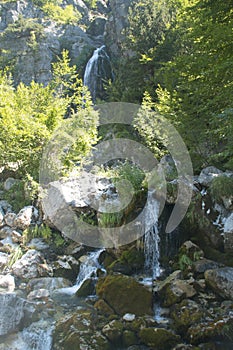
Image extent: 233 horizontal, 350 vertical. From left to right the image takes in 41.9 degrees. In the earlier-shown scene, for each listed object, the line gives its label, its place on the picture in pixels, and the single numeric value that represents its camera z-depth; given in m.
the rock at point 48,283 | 8.12
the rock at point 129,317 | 6.09
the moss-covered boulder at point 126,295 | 6.47
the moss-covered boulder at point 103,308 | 6.57
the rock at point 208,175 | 8.52
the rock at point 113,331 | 5.64
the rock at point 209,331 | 5.37
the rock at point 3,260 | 9.17
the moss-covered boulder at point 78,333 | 5.49
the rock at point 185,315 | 5.67
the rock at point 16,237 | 10.27
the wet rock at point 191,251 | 7.54
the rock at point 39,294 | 7.59
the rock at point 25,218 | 10.71
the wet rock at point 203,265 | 7.14
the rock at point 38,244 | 9.94
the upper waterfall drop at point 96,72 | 22.98
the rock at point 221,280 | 6.34
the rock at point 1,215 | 10.92
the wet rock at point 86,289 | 7.66
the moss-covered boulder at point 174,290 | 6.43
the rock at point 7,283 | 8.11
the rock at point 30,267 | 8.76
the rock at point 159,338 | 5.40
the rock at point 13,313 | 6.18
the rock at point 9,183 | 13.15
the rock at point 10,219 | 10.93
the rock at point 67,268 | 8.85
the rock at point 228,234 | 7.24
